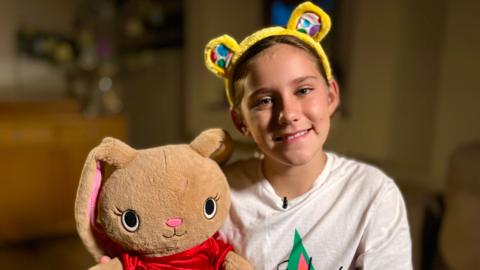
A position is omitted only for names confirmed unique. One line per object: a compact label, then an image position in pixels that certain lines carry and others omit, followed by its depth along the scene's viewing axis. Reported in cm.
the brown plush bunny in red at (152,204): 73
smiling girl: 81
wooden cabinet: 254
